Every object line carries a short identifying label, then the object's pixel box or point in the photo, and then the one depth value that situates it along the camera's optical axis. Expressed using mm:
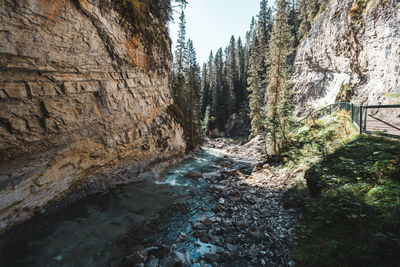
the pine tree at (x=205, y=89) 61025
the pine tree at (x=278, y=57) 15305
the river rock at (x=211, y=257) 4883
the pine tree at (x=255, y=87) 23297
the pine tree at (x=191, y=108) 26703
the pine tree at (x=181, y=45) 34469
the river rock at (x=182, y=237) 5965
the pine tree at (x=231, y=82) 50250
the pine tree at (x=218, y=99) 52938
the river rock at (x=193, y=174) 13398
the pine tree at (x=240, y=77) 51125
